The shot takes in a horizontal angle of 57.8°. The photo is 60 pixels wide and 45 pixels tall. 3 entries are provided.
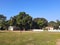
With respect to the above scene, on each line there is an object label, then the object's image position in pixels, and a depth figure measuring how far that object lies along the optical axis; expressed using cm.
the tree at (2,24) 3137
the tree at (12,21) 3202
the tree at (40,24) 3385
